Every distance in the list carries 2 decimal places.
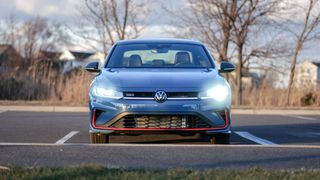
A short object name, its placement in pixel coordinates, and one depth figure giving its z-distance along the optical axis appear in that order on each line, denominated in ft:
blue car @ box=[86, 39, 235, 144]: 24.64
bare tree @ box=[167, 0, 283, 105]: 66.64
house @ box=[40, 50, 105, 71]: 153.84
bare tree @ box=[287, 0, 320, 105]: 66.85
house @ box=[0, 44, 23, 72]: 158.96
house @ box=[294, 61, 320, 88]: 68.49
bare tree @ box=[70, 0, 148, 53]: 70.33
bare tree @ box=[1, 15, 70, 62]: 189.98
